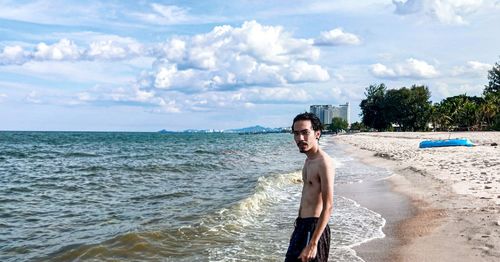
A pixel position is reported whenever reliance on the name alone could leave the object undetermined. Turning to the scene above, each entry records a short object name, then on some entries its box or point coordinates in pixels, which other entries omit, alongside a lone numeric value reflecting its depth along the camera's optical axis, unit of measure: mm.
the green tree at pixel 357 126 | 179375
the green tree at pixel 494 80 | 109125
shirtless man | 4473
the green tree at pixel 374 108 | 118469
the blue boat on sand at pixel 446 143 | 35094
